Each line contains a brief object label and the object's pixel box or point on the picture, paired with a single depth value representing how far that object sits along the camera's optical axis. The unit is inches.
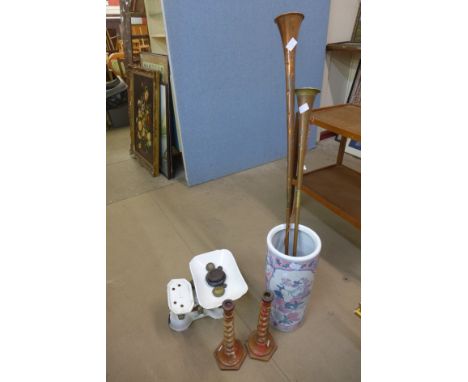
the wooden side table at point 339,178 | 50.4
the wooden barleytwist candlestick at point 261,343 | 37.2
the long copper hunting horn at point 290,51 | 30.1
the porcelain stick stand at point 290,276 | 33.9
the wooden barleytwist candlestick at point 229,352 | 35.5
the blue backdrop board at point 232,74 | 64.9
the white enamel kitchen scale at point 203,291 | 40.5
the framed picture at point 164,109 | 77.0
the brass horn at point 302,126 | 31.6
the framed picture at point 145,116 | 80.7
